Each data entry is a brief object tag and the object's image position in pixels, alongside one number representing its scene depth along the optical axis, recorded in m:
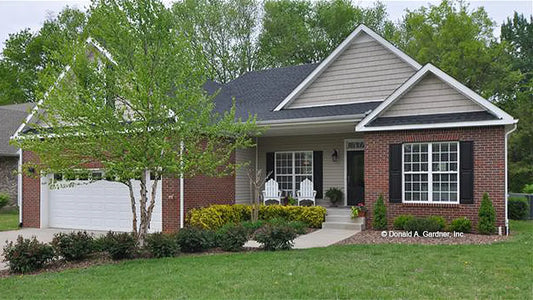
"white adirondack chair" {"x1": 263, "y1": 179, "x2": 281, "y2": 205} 14.74
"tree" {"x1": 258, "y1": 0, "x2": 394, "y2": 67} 33.34
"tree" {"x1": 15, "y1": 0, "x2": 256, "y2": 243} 8.48
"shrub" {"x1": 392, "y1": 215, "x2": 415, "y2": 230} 11.52
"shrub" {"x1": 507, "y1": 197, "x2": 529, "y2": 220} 15.43
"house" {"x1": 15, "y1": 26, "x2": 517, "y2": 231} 11.19
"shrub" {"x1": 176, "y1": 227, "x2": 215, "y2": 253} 9.28
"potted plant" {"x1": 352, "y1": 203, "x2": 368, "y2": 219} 12.51
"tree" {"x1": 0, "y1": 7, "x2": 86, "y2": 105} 37.19
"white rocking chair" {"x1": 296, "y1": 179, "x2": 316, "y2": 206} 14.55
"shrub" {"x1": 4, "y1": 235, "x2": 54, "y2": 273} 7.92
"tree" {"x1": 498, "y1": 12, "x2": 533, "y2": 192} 23.45
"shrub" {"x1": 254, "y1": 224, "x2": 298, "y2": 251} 9.30
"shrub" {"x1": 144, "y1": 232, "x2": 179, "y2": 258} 8.73
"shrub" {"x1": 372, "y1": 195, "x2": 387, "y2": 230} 11.92
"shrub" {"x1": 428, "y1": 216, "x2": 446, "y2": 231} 11.17
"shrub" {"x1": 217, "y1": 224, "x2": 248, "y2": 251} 9.44
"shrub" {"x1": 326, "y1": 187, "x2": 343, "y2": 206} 14.84
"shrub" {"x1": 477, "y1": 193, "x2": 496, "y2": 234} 10.81
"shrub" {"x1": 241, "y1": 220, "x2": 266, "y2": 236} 12.05
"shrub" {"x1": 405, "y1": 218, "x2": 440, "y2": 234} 11.04
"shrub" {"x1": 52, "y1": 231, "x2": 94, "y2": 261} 8.56
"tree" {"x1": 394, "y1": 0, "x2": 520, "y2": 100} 25.23
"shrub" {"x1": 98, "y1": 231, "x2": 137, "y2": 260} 8.62
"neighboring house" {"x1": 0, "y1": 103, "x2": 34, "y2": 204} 21.44
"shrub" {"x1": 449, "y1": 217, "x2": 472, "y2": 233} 11.06
